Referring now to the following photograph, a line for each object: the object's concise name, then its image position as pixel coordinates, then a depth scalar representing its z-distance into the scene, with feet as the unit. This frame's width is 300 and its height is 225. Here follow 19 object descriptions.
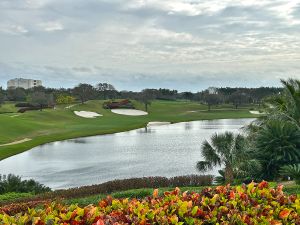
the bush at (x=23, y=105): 425.69
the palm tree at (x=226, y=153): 80.59
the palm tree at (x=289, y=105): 89.71
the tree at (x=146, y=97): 484.83
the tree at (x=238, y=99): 546.26
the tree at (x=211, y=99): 516.20
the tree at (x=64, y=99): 473.67
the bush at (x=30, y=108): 387.04
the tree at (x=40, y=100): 398.62
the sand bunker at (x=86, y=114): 387.45
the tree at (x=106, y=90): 601.62
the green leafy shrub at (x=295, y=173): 54.67
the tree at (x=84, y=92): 470.80
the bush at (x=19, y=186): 81.88
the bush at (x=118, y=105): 468.34
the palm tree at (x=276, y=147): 76.54
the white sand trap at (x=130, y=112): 439.10
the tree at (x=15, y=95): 490.49
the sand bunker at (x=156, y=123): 345.37
